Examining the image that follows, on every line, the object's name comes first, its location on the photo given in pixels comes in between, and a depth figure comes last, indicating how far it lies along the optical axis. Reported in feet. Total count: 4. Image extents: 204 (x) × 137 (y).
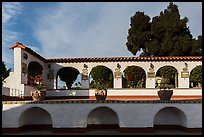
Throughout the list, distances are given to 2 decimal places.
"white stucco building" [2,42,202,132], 36.78
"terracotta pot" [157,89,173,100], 39.06
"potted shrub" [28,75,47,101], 38.83
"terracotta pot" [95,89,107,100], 39.81
